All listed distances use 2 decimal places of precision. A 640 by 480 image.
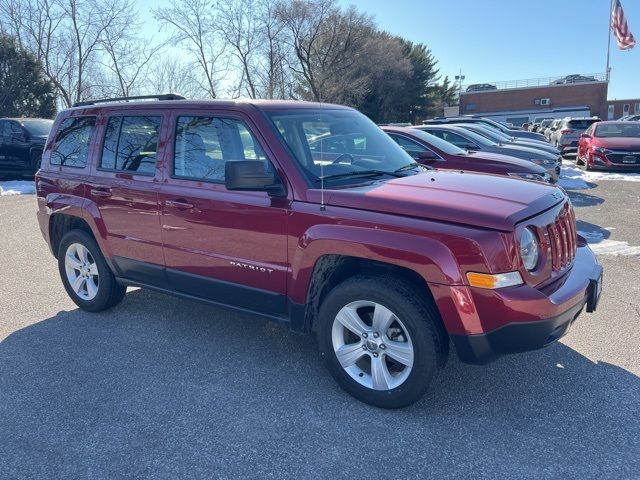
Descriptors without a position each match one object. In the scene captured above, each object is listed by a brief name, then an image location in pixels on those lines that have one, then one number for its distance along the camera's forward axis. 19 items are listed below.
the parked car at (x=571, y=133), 21.44
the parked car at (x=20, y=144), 14.25
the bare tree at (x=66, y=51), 27.52
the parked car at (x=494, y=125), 18.31
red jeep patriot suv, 2.94
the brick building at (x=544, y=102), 59.25
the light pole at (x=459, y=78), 68.56
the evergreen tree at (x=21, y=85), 27.05
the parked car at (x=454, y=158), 8.41
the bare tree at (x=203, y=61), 31.25
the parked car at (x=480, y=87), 65.62
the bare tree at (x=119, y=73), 28.62
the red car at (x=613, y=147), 14.39
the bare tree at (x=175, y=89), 30.94
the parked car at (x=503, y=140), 12.77
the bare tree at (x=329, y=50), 34.16
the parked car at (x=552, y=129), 25.78
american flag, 36.78
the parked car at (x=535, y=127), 36.62
